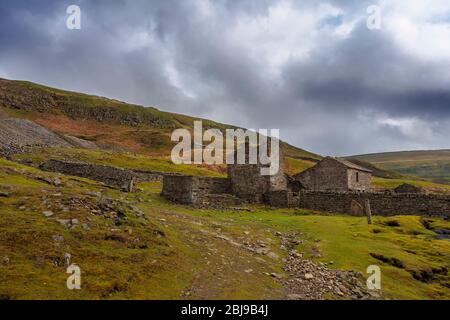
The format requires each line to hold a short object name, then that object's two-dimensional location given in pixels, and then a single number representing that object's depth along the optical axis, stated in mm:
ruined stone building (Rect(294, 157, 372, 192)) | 58188
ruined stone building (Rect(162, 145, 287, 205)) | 38500
